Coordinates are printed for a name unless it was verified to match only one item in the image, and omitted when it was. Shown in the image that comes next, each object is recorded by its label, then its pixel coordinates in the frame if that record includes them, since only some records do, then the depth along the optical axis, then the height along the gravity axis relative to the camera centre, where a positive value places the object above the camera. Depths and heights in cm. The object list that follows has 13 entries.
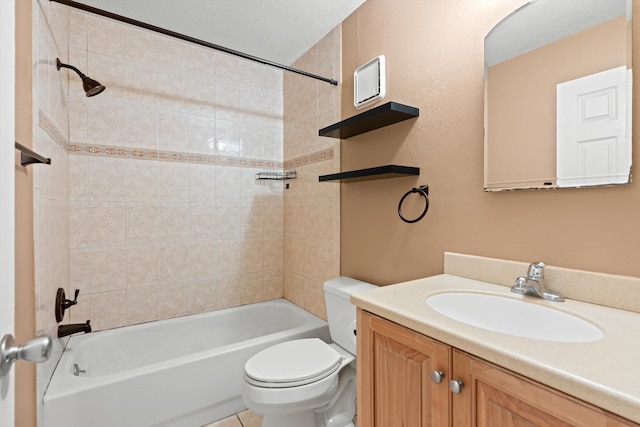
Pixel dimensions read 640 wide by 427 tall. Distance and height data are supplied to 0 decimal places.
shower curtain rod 140 +92
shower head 160 +67
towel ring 142 +7
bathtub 138 -90
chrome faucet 96 -25
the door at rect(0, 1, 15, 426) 50 +3
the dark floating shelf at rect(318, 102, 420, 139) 140 +46
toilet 129 -75
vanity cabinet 55 -40
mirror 89 +38
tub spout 153 -61
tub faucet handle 150 -48
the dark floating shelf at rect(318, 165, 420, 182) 140 +18
